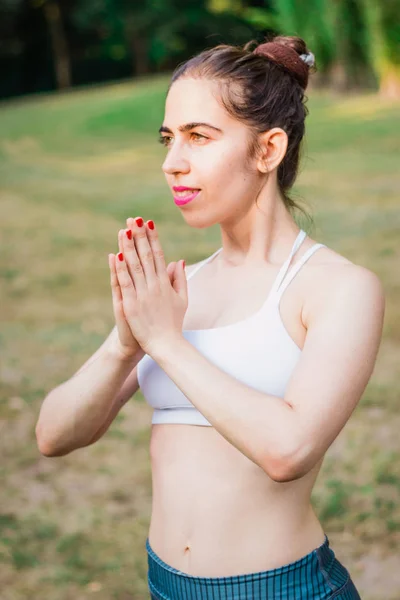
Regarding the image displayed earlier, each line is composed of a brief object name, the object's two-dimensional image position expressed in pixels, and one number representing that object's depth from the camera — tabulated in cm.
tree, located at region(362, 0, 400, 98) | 1521
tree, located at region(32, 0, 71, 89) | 2895
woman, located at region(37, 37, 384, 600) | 158
